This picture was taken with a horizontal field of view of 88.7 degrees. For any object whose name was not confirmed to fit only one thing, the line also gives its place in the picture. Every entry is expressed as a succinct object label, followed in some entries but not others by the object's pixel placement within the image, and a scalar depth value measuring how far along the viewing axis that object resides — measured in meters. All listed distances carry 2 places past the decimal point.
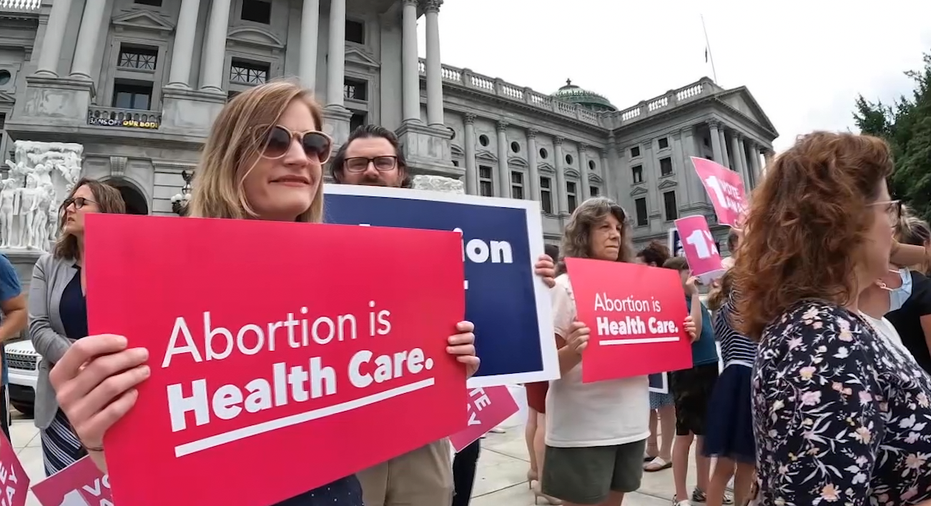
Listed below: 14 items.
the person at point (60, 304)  2.38
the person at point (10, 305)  2.93
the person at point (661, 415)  4.62
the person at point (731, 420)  3.20
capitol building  16.70
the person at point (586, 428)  2.38
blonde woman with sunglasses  1.22
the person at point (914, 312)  3.15
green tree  18.47
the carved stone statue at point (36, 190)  13.66
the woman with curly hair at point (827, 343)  1.06
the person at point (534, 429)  3.11
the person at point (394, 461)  1.68
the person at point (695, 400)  3.62
